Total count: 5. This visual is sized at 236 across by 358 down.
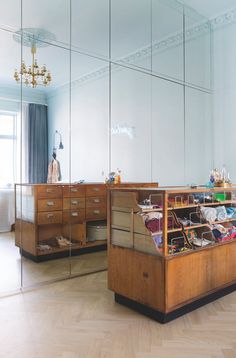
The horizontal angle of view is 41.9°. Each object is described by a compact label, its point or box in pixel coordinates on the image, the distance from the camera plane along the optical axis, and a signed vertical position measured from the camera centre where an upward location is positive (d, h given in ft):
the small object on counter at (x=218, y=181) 10.47 -0.09
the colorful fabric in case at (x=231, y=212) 10.14 -1.12
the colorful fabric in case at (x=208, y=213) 9.37 -1.08
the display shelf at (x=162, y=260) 7.77 -2.25
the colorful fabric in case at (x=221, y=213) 9.78 -1.11
